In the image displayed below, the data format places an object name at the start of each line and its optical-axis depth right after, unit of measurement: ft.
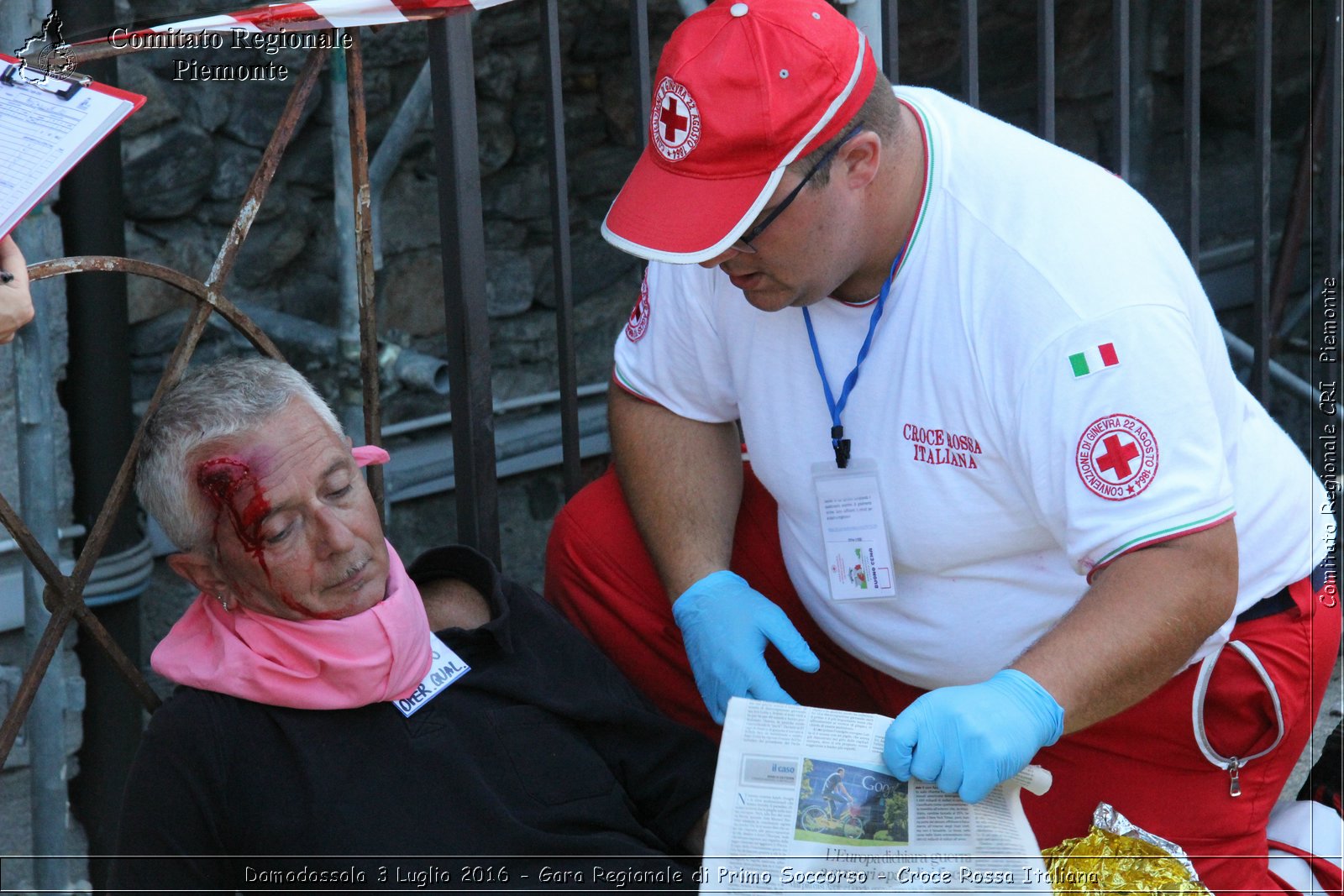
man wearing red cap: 9.57
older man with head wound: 9.70
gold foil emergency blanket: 9.75
